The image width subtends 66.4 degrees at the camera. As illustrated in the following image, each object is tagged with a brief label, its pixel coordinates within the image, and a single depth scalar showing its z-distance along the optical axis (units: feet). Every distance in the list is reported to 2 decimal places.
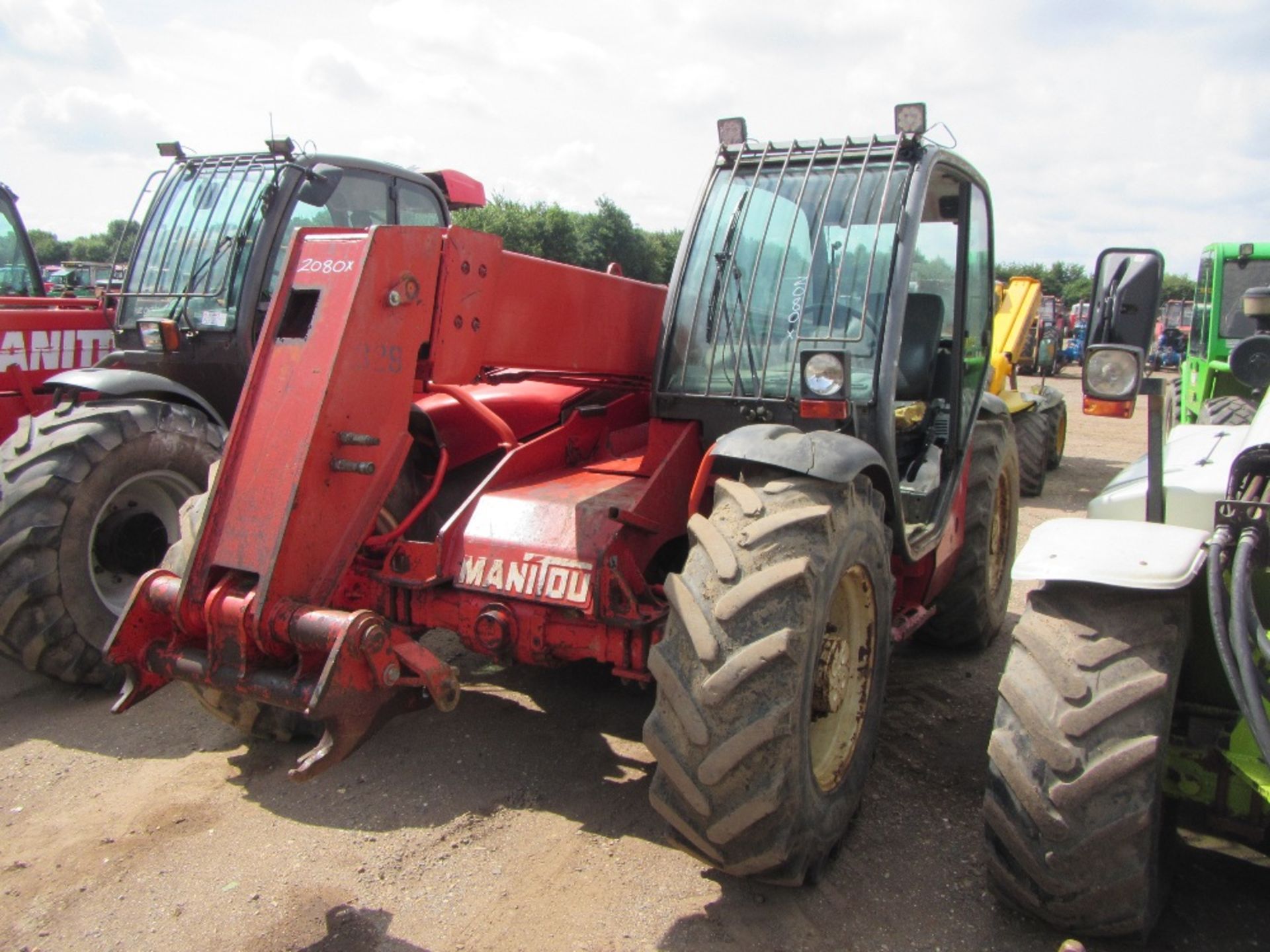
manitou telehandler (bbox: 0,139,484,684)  14.66
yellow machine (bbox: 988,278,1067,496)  32.68
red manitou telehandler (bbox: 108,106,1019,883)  9.25
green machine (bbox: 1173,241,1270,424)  29.55
